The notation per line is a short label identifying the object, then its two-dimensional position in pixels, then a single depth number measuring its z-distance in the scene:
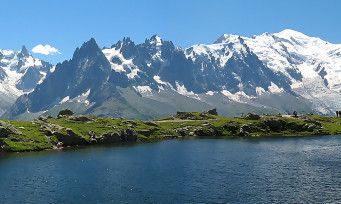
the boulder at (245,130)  184.95
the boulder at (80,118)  175.75
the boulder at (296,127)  193.38
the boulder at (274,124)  195.50
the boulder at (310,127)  190.62
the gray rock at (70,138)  141.88
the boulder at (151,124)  194.55
